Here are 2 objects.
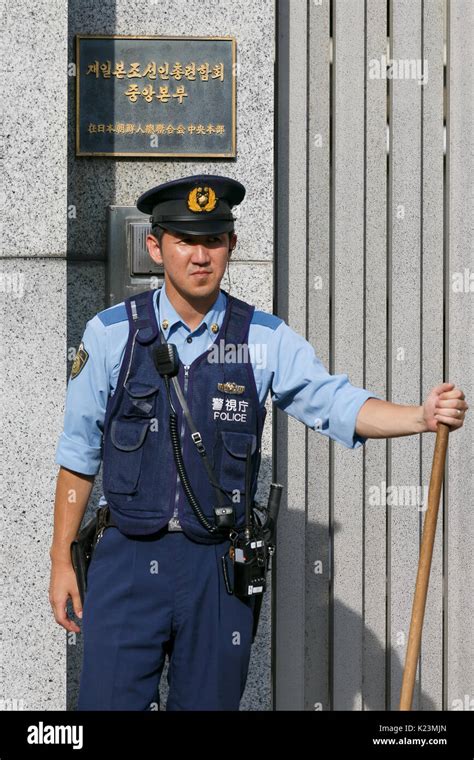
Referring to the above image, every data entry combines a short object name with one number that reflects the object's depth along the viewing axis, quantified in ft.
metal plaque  32.68
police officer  23.58
